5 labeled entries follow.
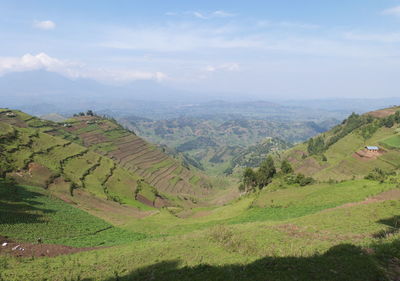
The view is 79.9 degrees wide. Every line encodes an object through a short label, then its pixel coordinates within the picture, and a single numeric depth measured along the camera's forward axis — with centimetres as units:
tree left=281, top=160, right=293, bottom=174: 7075
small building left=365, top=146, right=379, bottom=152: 7791
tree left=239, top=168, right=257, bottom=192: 7711
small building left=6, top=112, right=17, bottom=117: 12044
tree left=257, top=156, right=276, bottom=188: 7462
